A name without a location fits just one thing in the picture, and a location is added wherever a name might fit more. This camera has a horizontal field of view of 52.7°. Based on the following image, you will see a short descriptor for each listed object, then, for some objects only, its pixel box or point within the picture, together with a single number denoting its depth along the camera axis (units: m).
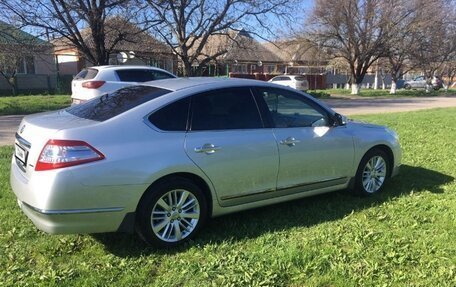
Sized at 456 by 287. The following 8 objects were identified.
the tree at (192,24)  23.91
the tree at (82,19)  19.66
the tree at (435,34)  33.72
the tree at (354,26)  33.06
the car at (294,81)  32.50
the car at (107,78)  12.17
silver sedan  3.70
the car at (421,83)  50.23
